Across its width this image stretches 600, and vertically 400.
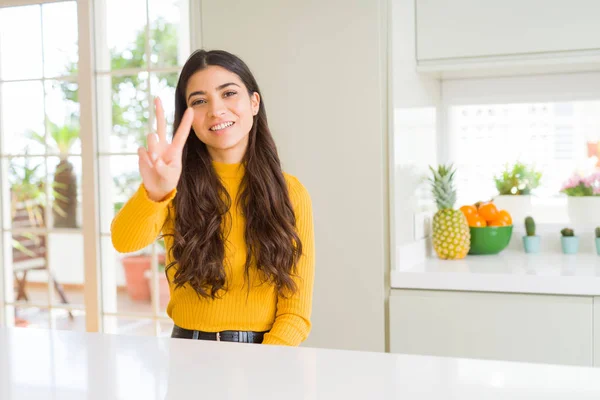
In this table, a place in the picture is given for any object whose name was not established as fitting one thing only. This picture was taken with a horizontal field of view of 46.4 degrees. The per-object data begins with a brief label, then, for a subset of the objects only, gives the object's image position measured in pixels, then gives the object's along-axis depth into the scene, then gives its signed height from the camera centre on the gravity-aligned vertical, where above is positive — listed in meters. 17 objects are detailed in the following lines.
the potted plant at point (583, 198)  2.99 -0.09
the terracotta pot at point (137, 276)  8.58 -1.15
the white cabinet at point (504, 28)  2.48 +0.55
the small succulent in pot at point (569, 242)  2.89 -0.26
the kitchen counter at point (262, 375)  0.87 -0.26
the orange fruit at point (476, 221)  2.85 -0.17
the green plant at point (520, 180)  3.08 -0.01
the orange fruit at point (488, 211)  2.89 -0.13
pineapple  2.71 -0.21
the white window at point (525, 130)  3.01 +0.21
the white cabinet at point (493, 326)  2.28 -0.49
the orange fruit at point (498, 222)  2.87 -0.18
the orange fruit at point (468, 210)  2.90 -0.13
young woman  1.64 -0.11
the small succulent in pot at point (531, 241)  2.94 -0.26
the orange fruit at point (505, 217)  2.89 -0.16
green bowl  2.85 -0.24
